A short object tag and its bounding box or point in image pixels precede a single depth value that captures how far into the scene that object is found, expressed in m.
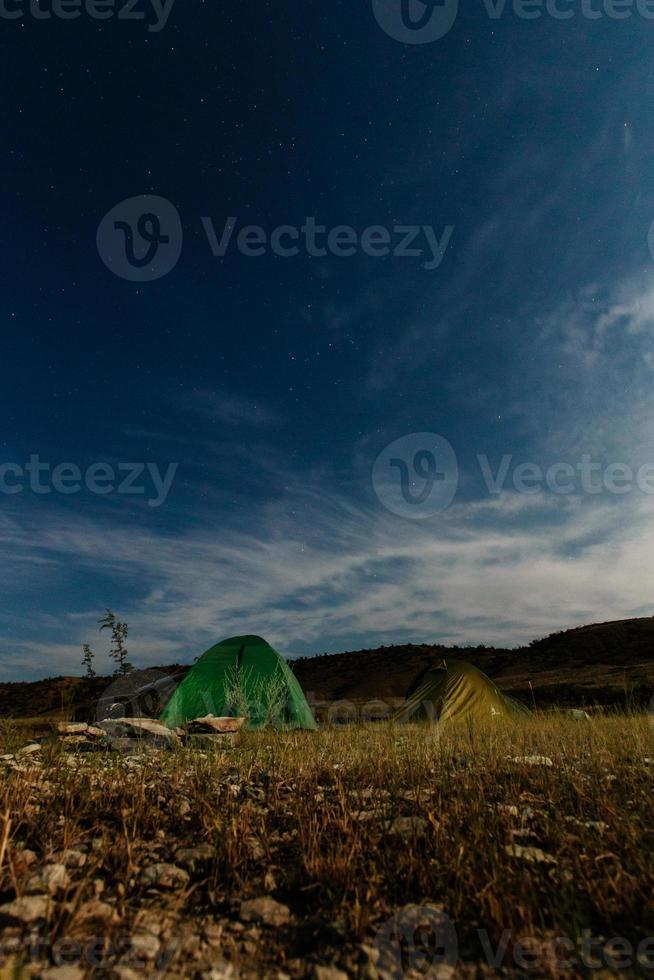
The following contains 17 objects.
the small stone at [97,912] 2.22
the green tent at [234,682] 13.10
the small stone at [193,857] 2.79
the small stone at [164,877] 2.59
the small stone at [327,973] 1.96
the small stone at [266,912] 2.34
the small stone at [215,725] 8.99
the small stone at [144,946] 2.06
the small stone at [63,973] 1.88
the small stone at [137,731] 7.13
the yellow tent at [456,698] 13.22
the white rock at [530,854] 2.75
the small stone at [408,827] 3.05
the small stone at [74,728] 7.57
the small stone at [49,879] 2.40
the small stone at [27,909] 2.20
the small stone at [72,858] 2.69
